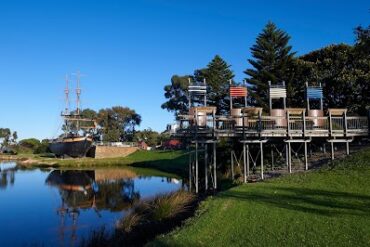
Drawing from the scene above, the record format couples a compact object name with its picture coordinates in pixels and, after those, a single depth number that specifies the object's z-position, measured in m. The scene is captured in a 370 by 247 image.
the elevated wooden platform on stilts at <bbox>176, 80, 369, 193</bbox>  21.30
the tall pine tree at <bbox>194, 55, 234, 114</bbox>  54.97
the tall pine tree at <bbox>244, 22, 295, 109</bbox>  43.69
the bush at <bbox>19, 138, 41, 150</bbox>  107.62
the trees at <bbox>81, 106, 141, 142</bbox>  104.44
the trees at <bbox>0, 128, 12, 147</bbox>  121.00
